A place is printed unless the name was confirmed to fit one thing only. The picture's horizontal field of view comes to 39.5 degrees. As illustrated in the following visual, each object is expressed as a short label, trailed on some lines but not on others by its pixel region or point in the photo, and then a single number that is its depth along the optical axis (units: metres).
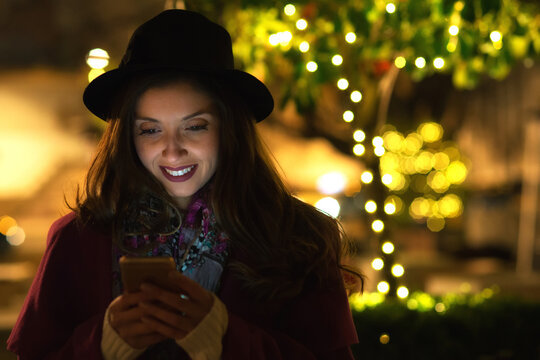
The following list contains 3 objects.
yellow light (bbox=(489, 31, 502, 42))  4.41
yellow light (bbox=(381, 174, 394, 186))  5.30
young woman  2.02
